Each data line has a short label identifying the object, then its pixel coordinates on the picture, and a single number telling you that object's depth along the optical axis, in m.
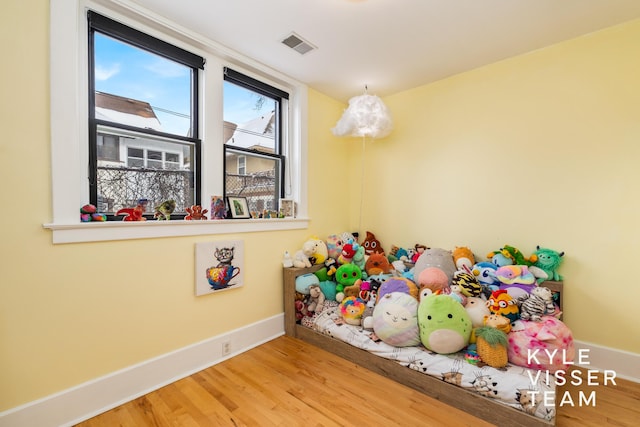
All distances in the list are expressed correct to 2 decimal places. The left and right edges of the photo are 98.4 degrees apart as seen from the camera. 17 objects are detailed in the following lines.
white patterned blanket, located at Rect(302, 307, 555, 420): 1.44
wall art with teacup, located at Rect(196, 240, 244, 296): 2.07
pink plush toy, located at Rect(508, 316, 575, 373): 1.63
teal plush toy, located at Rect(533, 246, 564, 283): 2.14
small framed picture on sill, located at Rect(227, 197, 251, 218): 2.39
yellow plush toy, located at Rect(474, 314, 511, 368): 1.65
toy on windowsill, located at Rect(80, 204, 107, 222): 1.62
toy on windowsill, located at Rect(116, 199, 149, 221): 1.78
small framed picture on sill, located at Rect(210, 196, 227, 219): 2.21
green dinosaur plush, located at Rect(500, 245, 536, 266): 2.23
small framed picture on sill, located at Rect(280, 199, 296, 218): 2.79
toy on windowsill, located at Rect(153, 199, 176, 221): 1.93
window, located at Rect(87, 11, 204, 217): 1.77
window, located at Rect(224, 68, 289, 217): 2.46
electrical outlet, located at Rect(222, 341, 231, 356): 2.18
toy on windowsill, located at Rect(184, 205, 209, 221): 2.05
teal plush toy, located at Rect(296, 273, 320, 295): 2.55
